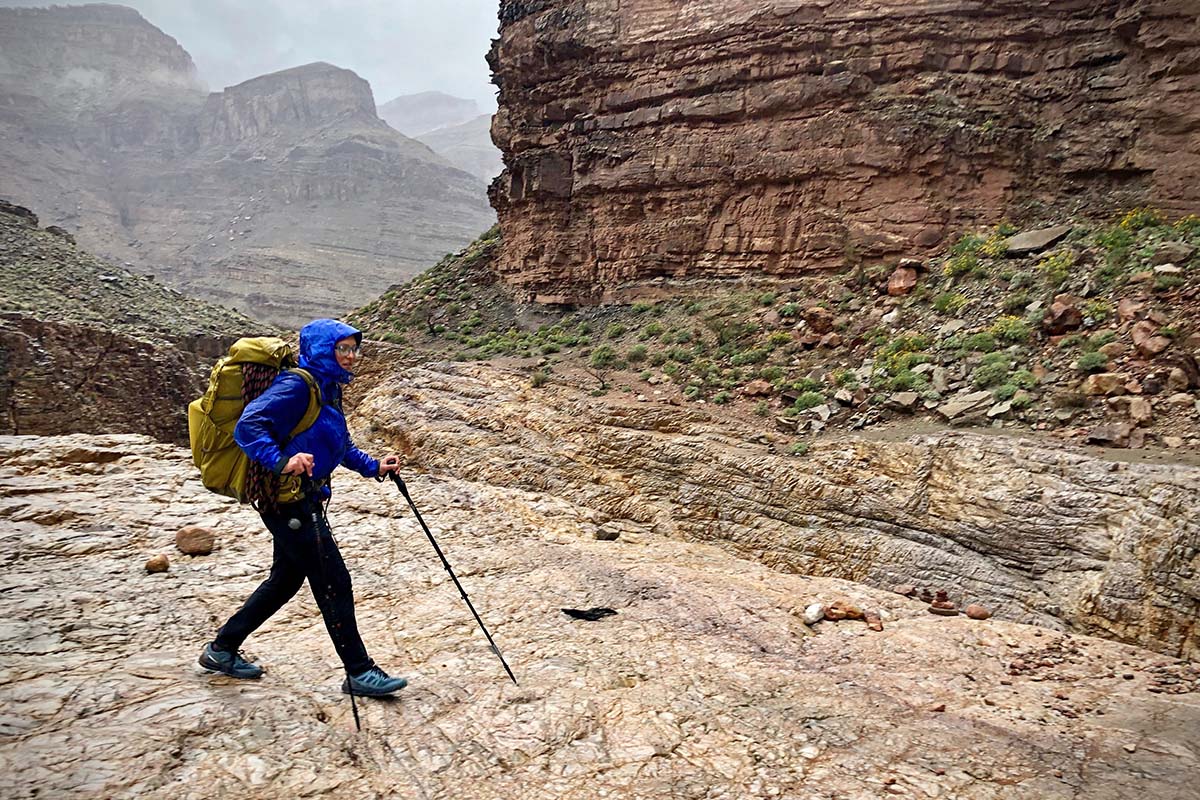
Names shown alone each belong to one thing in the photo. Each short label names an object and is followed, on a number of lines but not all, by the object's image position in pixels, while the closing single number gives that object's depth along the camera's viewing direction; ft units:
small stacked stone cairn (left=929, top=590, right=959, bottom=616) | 23.38
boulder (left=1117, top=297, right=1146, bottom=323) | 31.73
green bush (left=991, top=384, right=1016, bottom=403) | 31.68
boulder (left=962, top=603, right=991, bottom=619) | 23.13
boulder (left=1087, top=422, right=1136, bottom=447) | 27.12
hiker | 11.43
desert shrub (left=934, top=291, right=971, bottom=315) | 39.93
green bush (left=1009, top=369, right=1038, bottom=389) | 31.68
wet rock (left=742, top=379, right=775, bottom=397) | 41.22
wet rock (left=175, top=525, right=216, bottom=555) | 21.89
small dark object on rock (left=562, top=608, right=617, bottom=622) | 19.42
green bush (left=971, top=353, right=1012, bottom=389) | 33.19
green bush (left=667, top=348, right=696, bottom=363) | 47.03
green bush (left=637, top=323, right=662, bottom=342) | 52.80
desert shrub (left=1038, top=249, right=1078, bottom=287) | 37.63
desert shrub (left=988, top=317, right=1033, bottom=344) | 34.91
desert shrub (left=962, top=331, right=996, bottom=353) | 35.70
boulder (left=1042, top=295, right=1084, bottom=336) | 33.73
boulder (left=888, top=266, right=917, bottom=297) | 44.29
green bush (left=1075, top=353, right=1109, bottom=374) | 30.52
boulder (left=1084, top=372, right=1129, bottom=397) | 29.19
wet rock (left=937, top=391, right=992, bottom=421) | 32.14
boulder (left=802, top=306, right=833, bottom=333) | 44.42
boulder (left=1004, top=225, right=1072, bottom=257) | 41.63
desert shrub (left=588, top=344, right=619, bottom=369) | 49.85
